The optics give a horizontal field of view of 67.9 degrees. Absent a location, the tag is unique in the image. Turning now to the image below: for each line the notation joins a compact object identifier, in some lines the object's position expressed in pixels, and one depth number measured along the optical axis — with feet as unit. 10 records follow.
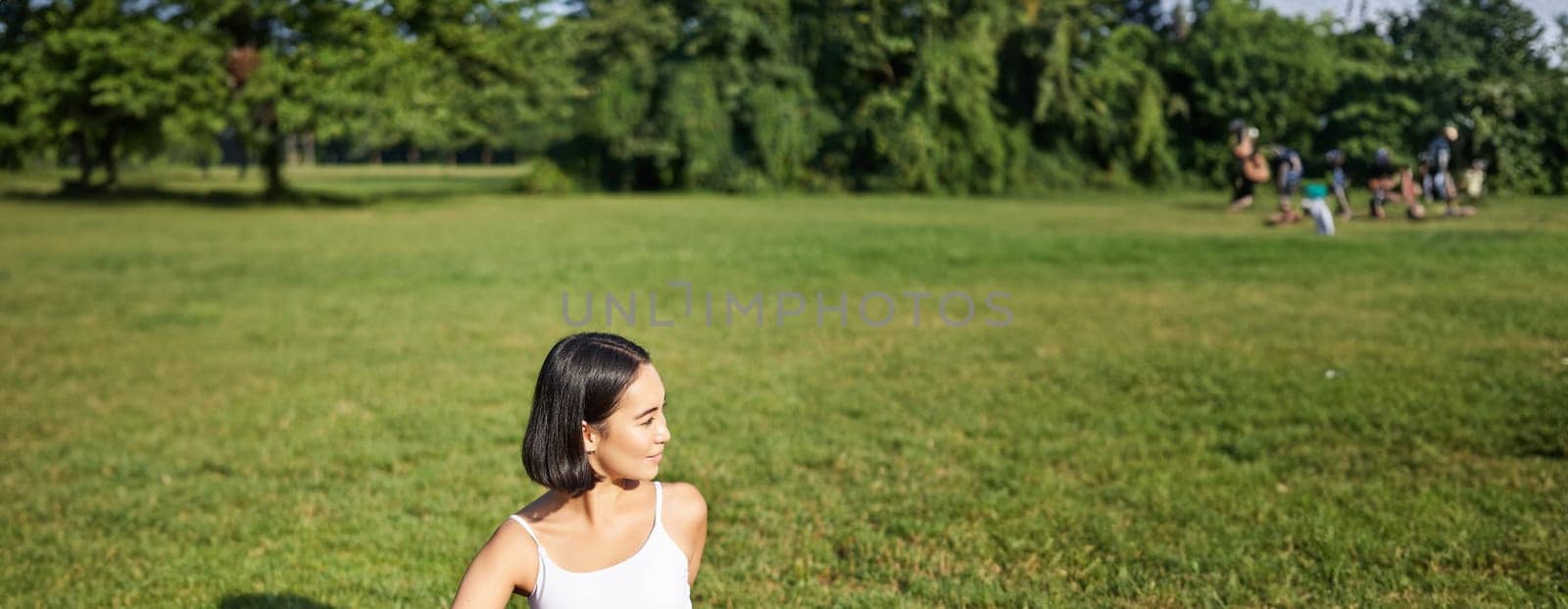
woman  8.32
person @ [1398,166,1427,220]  69.51
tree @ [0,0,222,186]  101.04
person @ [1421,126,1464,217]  66.69
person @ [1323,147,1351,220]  72.23
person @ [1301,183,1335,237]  61.67
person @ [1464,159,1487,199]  71.82
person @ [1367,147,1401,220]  69.51
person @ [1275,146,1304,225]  74.13
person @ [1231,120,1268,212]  79.82
